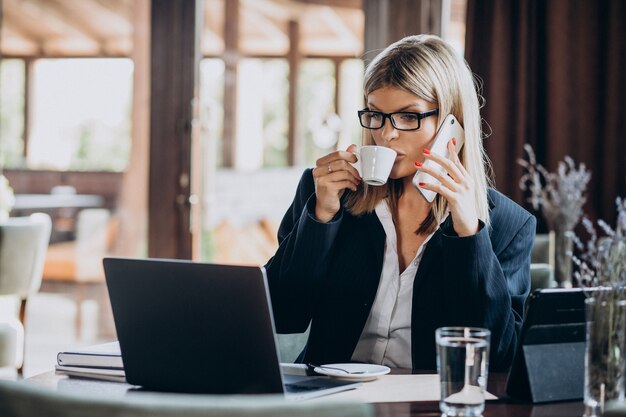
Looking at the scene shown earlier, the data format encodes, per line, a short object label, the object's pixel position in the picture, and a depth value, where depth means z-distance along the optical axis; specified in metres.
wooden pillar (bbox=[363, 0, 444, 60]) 4.20
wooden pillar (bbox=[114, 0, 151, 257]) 4.64
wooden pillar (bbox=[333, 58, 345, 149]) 4.46
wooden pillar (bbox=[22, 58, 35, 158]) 4.88
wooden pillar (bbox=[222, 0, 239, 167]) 4.60
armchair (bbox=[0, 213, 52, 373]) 3.64
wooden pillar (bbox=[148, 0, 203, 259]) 4.54
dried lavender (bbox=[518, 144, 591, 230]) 3.43
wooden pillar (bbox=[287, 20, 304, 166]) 4.56
